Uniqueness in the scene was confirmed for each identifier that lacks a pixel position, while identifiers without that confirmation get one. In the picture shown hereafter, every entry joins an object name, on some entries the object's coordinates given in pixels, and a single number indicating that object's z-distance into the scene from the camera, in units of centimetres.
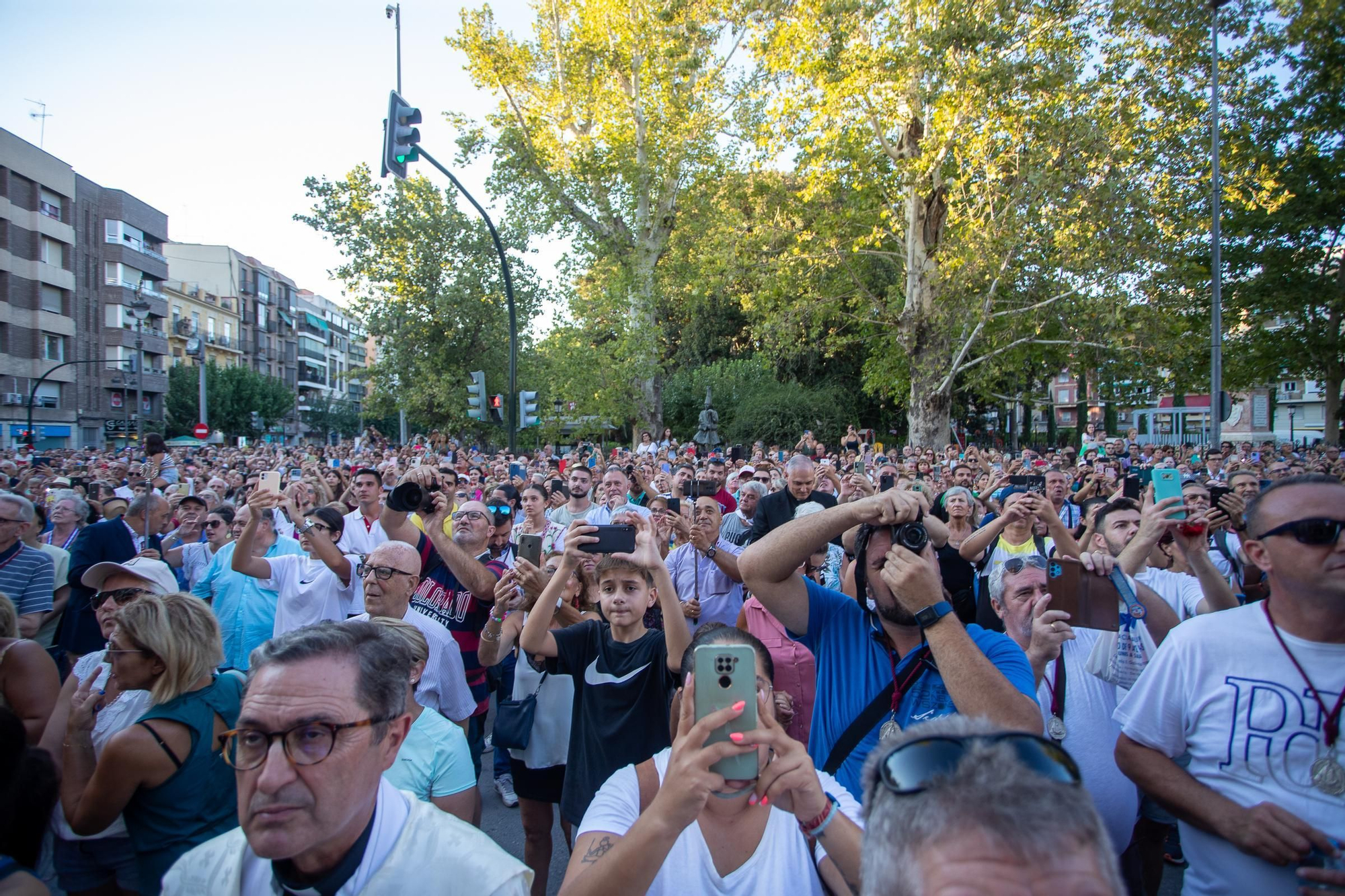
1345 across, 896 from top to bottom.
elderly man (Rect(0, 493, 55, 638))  465
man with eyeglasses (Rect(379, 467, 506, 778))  442
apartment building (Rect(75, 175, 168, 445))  4531
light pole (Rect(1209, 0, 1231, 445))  1474
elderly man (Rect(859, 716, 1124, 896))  102
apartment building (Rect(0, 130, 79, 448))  3859
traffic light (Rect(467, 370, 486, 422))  1461
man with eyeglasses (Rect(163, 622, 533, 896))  170
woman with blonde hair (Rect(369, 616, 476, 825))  275
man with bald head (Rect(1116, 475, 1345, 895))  205
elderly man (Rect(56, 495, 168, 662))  521
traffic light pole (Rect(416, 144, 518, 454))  1414
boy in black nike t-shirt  324
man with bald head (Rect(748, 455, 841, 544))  608
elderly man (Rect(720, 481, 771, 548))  667
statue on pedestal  1745
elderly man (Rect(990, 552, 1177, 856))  280
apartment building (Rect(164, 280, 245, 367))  5759
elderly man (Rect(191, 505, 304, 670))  483
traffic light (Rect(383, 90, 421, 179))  1039
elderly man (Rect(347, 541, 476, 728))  362
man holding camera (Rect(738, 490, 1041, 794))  208
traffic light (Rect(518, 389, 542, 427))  1440
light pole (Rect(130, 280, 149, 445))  2800
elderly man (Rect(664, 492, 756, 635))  492
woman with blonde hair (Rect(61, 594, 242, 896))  250
